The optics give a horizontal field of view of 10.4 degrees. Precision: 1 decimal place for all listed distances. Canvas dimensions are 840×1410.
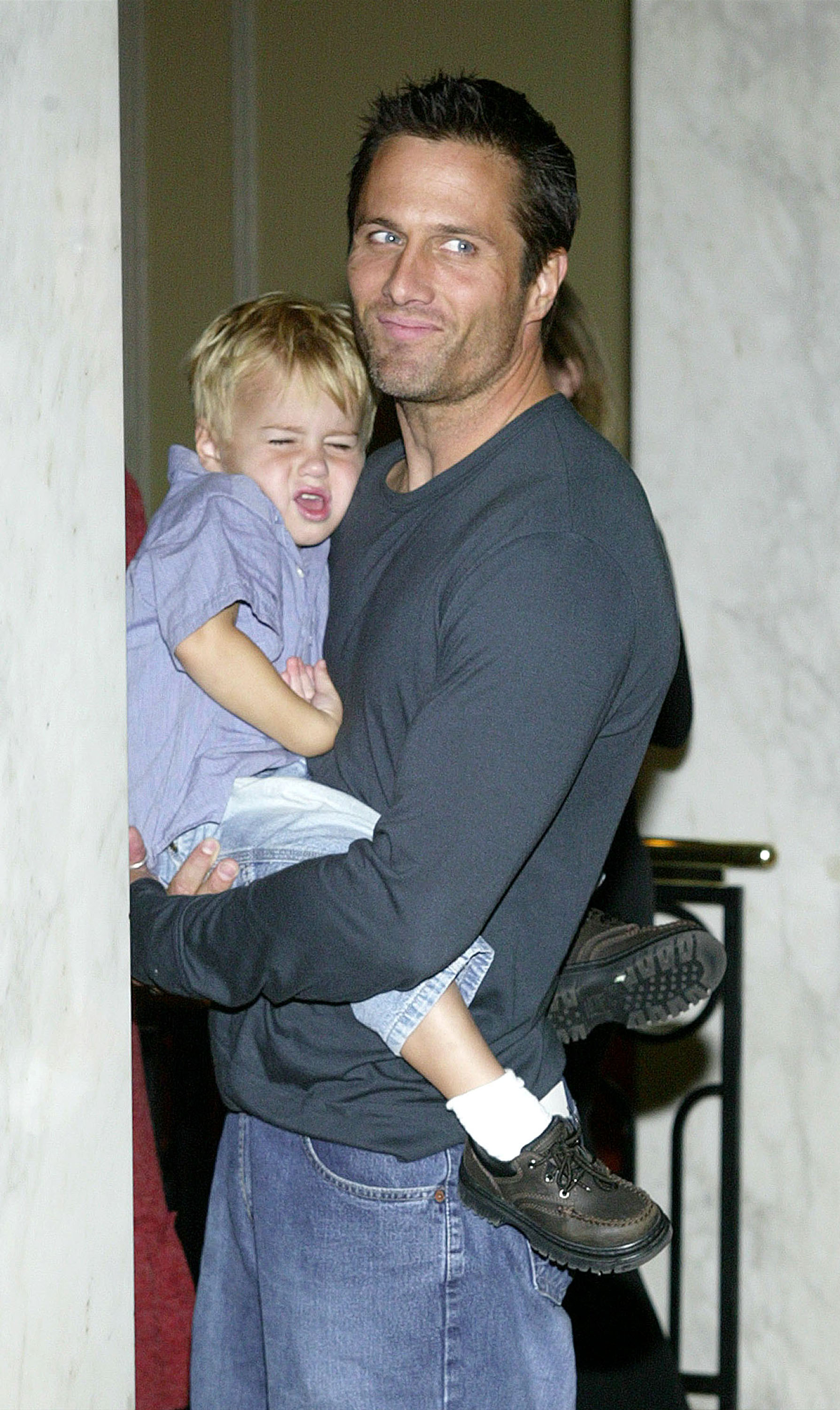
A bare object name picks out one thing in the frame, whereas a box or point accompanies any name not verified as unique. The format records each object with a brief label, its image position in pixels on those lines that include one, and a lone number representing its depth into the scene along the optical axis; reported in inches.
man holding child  144.9
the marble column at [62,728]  135.4
